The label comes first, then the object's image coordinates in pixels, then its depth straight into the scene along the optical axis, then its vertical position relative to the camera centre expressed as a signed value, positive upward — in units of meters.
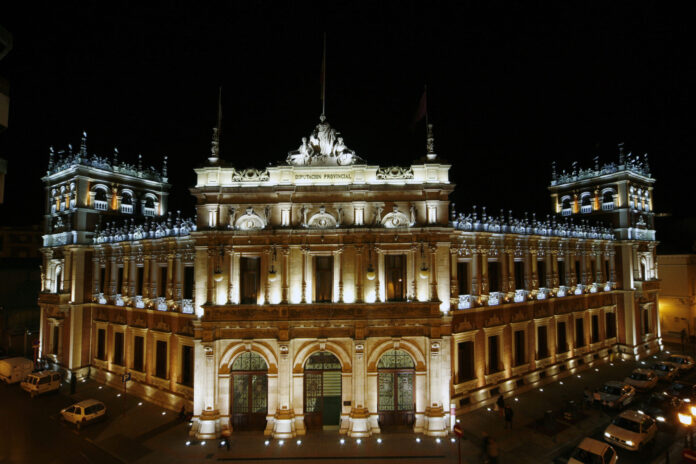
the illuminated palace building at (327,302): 21.83 -2.88
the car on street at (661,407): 23.88 -10.51
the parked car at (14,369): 31.06 -9.28
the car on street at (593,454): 17.02 -9.27
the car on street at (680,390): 26.82 -10.07
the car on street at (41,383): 28.05 -9.45
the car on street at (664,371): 30.30 -9.69
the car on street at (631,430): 19.55 -9.57
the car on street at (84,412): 22.86 -9.60
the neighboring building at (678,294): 43.91 -4.83
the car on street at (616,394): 24.79 -9.54
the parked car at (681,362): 31.94 -9.49
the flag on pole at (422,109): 22.92 +9.14
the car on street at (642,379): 27.82 -9.56
